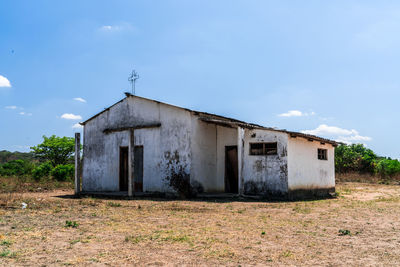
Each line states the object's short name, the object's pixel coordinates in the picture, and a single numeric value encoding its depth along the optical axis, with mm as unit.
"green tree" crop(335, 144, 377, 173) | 32062
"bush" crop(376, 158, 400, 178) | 29969
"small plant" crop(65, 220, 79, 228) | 7627
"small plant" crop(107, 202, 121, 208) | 11895
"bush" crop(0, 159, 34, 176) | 27511
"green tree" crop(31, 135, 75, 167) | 32125
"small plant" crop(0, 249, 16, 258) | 5094
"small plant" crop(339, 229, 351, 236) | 6898
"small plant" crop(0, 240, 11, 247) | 5832
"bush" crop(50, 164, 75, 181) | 24922
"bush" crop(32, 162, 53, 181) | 25488
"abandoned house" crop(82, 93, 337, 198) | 14648
